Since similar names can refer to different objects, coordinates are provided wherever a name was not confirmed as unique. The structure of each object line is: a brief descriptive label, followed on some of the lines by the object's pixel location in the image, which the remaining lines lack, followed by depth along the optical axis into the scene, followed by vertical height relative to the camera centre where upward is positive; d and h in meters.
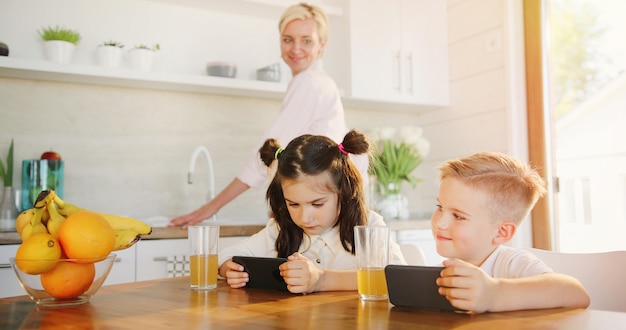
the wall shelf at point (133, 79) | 2.57 +0.58
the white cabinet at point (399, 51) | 3.29 +0.85
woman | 2.37 +0.35
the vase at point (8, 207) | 2.61 +0.01
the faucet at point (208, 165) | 2.96 +0.20
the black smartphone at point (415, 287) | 0.95 -0.13
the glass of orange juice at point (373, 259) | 1.08 -0.09
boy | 1.21 -0.01
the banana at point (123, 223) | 1.19 -0.03
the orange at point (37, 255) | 1.01 -0.07
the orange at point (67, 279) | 1.05 -0.12
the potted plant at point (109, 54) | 2.73 +0.68
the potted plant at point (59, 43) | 2.63 +0.71
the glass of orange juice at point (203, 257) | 1.27 -0.10
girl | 1.57 +0.00
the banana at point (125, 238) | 1.20 -0.06
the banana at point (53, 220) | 1.11 -0.02
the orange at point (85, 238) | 1.04 -0.05
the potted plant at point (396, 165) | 3.23 +0.21
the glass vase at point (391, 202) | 3.21 +0.02
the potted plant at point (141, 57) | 2.80 +0.68
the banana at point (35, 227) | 1.09 -0.03
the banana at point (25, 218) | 1.11 -0.01
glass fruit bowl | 1.05 -0.12
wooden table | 0.84 -0.16
